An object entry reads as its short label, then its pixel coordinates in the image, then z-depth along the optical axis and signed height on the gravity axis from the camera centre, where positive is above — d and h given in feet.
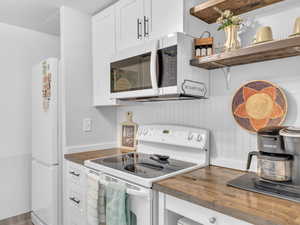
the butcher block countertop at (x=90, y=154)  6.48 -1.39
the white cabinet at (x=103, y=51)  6.82 +2.01
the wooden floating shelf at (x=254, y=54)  3.66 +1.09
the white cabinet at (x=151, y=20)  4.91 +2.30
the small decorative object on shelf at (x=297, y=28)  3.72 +1.45
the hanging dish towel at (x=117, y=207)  4.59 -2.06
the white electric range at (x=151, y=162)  4.38 -1.36
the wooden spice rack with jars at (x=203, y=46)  4.89 +1.49
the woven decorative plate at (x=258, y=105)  4.42 +0.12
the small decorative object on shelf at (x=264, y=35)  4.11 +1.46
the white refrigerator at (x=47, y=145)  7.14 -1.13
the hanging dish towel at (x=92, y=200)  5.24 -2.19
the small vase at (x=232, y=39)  4.55 +1.54
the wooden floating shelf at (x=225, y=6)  4.51 +2.28
